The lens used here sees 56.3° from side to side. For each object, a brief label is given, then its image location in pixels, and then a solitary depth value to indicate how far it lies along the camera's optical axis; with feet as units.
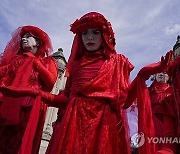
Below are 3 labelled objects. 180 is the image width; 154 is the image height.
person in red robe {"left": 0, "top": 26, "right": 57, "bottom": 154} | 5.41
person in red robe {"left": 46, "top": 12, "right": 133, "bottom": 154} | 4.23
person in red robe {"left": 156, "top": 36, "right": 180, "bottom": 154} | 4.75
